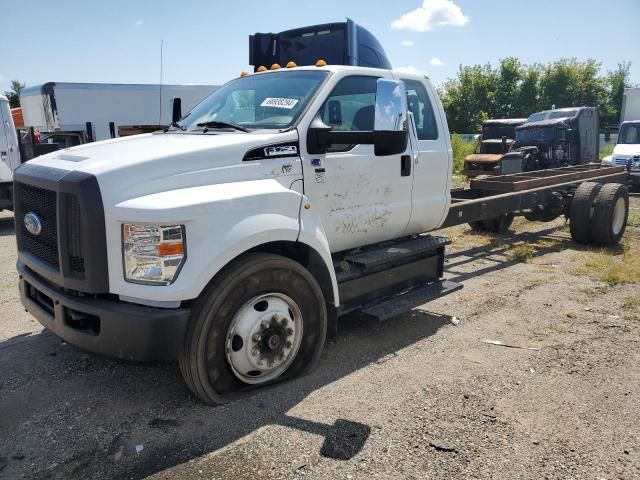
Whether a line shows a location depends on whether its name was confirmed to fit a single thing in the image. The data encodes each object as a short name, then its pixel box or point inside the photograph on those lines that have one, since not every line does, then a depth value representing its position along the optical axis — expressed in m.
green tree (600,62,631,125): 48.88
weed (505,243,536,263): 7.26
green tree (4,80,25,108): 35.80
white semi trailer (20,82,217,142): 13.73
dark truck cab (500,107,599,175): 15.52
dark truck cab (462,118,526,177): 17.89
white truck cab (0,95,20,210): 10.86
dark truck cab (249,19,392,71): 6.23
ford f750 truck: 2.95
